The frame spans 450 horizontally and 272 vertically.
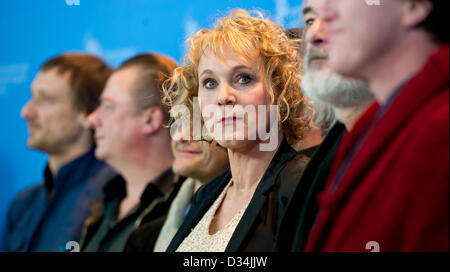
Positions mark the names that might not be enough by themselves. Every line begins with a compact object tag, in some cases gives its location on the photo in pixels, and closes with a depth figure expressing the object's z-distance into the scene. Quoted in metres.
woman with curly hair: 4.33
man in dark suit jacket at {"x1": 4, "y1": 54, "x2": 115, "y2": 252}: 4.99
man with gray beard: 4.13
